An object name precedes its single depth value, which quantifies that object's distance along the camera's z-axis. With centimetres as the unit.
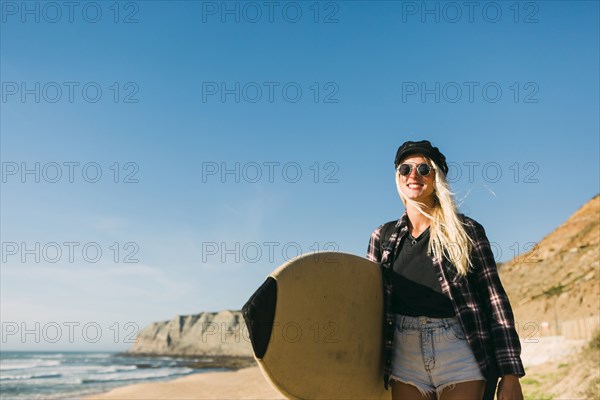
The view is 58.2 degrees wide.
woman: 237
